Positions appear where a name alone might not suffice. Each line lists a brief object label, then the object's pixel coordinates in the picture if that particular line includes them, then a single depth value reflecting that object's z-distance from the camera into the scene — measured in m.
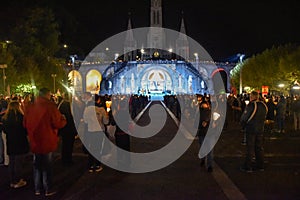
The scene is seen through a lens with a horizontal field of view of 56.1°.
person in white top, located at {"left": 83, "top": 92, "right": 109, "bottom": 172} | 6.88
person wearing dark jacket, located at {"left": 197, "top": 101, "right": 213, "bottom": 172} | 7.10
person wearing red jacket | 5.27
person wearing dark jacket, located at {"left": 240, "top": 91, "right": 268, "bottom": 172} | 6.79
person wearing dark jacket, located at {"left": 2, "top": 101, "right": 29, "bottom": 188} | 5.87
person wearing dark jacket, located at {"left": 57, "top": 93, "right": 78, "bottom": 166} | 7.72
